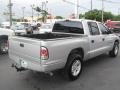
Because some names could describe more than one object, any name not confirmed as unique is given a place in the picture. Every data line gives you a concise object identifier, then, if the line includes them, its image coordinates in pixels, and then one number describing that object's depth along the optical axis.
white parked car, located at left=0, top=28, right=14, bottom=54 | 5.11
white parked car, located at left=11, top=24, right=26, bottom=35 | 11.27
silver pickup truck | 2.55
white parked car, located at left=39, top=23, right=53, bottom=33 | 9.11
